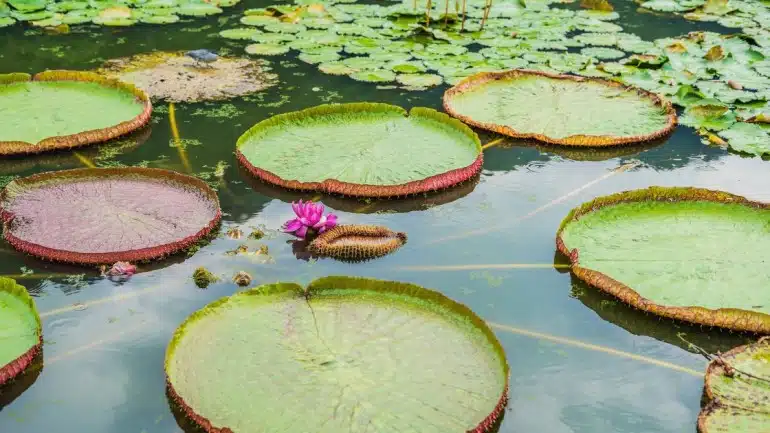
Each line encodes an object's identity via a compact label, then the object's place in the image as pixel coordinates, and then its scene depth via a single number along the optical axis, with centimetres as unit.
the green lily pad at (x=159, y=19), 770
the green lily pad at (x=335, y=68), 623
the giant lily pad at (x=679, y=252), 319
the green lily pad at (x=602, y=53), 672
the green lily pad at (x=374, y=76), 606
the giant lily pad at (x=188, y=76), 577
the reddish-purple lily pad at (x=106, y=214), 352
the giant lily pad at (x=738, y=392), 254
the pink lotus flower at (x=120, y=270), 343
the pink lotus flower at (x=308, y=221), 375
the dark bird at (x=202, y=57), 638
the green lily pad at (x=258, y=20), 772
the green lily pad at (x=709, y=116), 529
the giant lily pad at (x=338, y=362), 254
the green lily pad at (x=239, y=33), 728
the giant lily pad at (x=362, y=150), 421
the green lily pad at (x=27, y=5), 797
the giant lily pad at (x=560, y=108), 500
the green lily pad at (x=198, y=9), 805
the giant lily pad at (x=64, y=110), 470
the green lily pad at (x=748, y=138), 492
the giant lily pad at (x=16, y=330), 278
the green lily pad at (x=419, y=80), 598
